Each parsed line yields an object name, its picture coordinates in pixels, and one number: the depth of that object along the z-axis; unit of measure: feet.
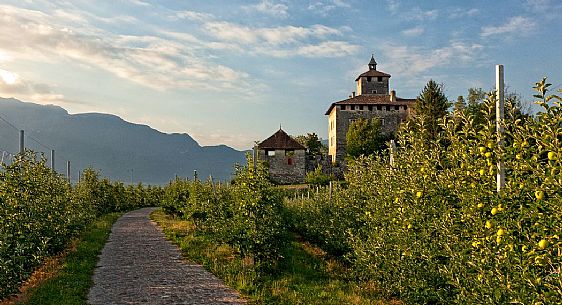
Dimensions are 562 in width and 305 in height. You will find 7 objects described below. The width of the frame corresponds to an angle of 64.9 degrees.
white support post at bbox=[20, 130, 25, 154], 44.56
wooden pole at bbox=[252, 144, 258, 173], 38.14
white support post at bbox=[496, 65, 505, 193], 15.25
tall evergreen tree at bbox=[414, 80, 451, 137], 152.97
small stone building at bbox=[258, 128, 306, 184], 191.21
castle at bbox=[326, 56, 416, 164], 205.98
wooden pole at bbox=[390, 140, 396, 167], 26.89
